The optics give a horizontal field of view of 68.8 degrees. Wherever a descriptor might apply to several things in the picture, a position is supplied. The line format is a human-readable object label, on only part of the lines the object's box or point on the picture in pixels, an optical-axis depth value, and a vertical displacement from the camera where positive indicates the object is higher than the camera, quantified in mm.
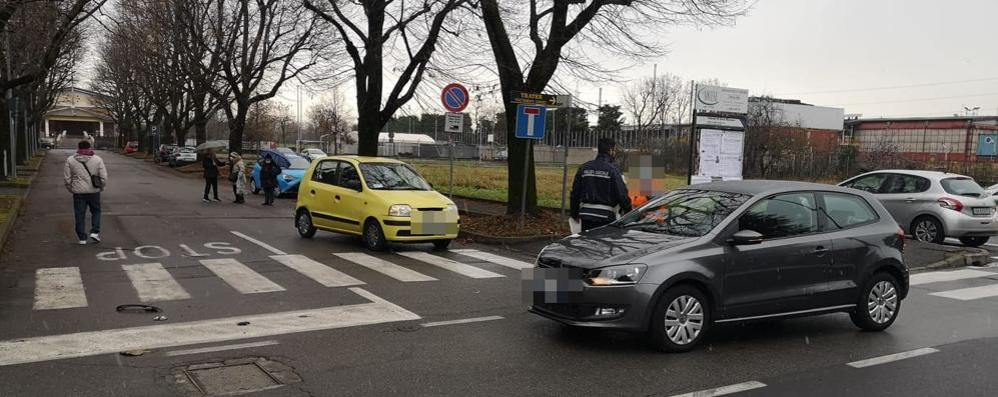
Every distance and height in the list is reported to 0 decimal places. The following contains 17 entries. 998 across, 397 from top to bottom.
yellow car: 12008 -1095
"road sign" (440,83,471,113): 15406 +961
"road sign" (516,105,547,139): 13742 +466
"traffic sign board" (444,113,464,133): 15688 +446
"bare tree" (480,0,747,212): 14223 +2050
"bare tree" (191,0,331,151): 30312 +4077
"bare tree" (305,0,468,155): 18134 +2156
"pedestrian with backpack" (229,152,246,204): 21180 -1194
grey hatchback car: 6000 -971
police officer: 8516 -505
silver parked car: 14195 -883
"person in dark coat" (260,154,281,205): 21047 -1194
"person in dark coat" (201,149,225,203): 21341 -984
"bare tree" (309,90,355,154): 78250 +2266
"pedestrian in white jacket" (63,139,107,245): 11961 -859
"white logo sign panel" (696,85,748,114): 14961 +1101
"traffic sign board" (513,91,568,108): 13523 +884
